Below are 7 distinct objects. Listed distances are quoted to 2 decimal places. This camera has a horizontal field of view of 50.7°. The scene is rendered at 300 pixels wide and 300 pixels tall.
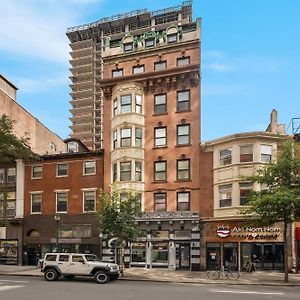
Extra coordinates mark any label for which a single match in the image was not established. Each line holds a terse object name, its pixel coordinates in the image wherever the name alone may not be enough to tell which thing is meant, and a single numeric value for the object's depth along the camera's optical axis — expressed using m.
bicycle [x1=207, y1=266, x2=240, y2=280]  21.83
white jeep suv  19.39
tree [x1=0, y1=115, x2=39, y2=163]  27.26
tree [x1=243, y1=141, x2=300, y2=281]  19.98
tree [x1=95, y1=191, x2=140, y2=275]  23.10
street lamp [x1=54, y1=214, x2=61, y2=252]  27.32
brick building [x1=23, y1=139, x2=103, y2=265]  29.70
